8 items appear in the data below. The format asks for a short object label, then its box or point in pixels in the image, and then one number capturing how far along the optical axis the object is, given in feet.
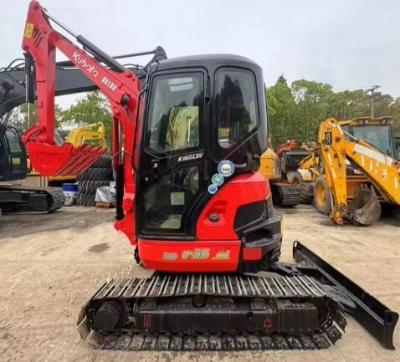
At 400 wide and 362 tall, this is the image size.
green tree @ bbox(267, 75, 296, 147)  113.91
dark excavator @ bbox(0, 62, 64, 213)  26.84
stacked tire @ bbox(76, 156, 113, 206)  37.52
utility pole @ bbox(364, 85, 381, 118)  131.64
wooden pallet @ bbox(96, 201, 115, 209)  35.86
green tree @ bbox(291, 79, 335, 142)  114.42
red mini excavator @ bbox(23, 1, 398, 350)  9.66
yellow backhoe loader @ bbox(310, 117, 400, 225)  26.30
